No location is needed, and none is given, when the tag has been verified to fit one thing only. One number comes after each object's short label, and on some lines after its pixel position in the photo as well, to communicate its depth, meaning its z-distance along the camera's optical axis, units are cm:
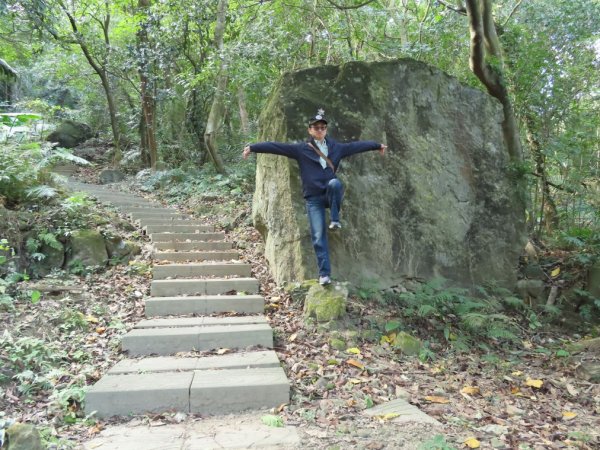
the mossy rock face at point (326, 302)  511
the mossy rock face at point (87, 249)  659
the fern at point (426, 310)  552
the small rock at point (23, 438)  269
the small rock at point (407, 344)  487
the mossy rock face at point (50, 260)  633
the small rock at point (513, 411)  383
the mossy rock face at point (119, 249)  700
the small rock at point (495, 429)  333
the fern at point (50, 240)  630
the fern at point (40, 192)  687
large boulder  624
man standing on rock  537
